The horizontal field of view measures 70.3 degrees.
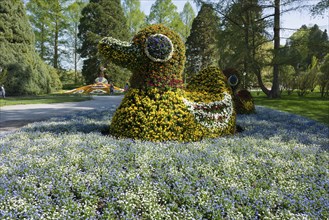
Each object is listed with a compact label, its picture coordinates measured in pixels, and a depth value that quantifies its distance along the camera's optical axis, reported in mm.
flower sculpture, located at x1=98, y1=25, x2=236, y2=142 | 5281
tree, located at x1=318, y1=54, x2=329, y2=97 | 20719
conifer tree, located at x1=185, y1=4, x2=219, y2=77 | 38875
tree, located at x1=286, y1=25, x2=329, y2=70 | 14891
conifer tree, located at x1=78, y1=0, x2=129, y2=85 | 35594
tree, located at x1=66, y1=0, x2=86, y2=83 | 38700
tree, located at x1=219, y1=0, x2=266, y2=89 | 19312
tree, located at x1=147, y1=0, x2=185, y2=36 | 37062
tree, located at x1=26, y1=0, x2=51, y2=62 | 36312
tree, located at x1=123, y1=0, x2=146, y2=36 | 40844
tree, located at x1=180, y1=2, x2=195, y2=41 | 42469
